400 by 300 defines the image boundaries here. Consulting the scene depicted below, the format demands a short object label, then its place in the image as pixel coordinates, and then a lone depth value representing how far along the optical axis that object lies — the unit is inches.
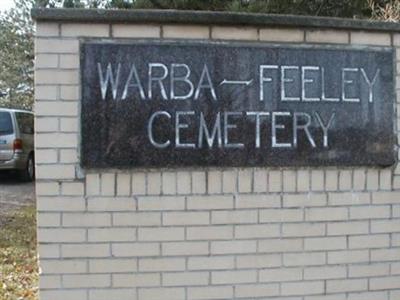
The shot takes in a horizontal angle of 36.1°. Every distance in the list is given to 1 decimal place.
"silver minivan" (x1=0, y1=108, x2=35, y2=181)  531.8
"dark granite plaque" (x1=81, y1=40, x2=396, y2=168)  138.9
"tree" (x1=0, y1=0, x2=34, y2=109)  1120.8
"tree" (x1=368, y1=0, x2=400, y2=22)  261.0
